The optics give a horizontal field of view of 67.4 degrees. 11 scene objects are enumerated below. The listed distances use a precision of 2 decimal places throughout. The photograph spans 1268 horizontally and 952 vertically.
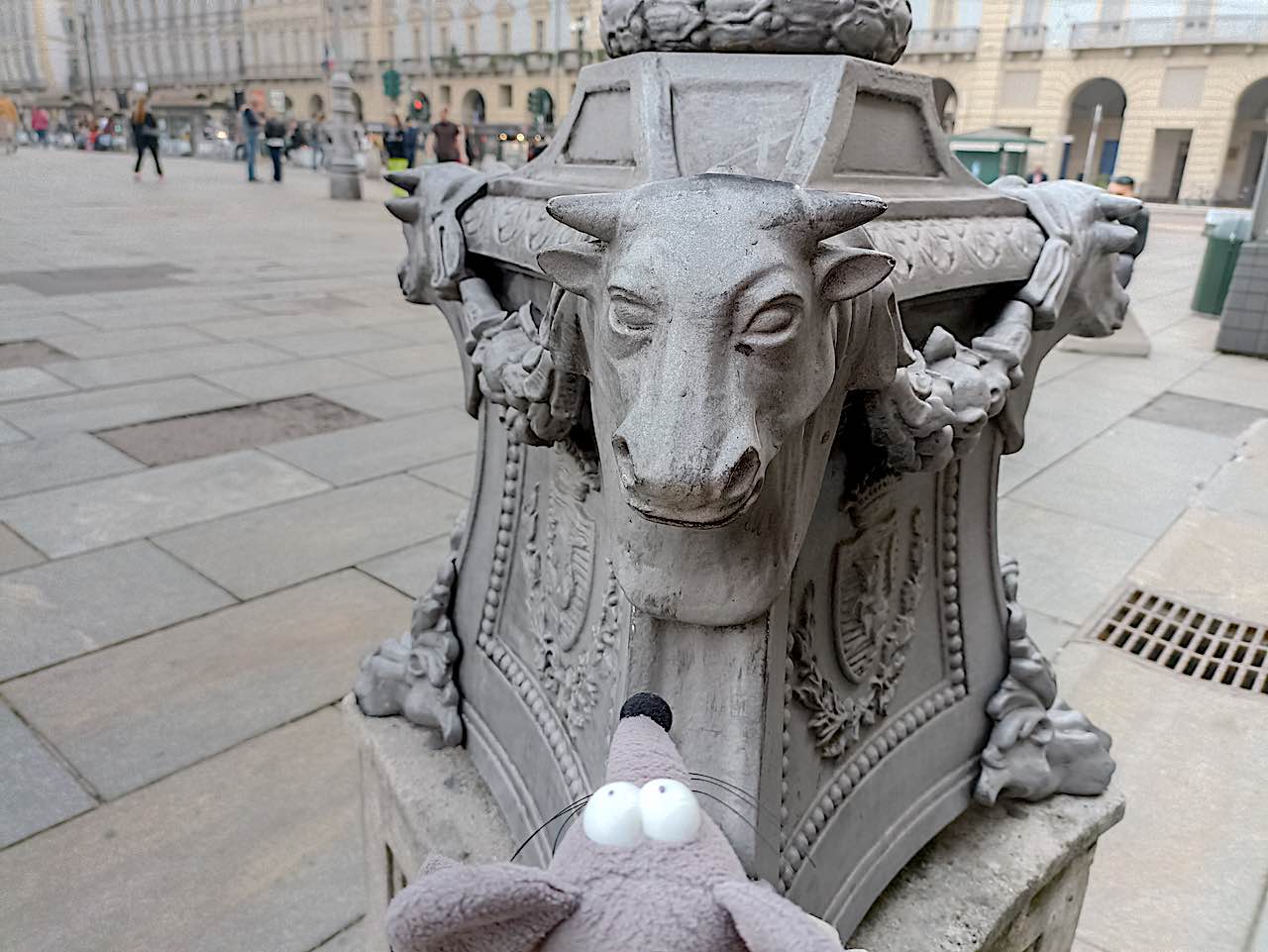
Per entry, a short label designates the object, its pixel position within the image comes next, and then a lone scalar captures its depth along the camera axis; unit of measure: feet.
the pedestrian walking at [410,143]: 57.50
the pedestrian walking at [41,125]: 120.37
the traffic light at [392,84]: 69.46
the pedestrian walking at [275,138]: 65.67
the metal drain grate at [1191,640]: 9.41
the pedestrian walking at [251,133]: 65.57
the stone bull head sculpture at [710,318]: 2.83
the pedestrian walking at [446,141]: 47.39
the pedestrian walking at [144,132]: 60.03
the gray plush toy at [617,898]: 2.39
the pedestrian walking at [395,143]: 54.03
